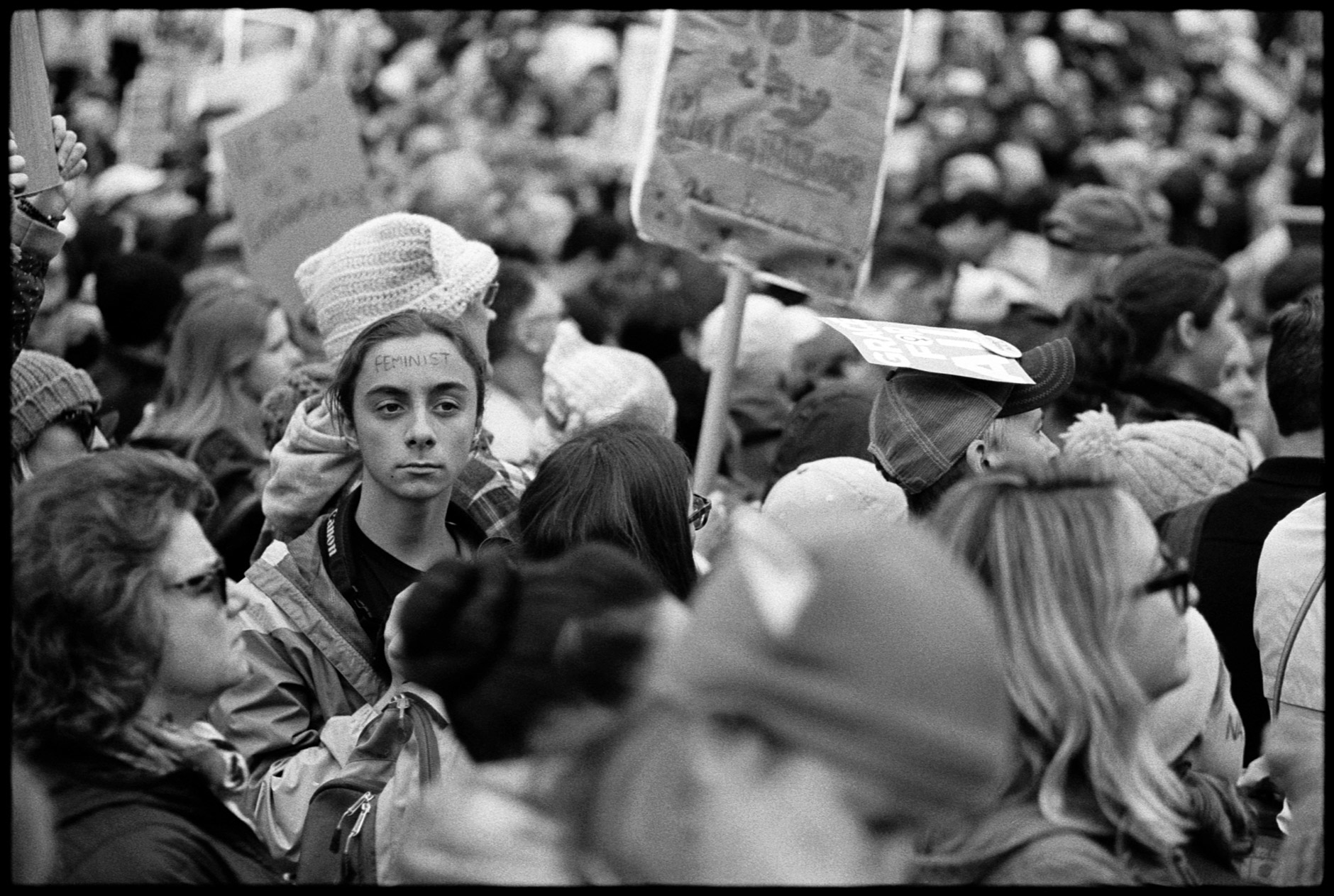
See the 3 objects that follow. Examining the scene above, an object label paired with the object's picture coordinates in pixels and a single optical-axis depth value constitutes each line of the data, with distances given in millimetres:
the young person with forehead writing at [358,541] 7398
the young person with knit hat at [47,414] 8641
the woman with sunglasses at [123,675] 5391
